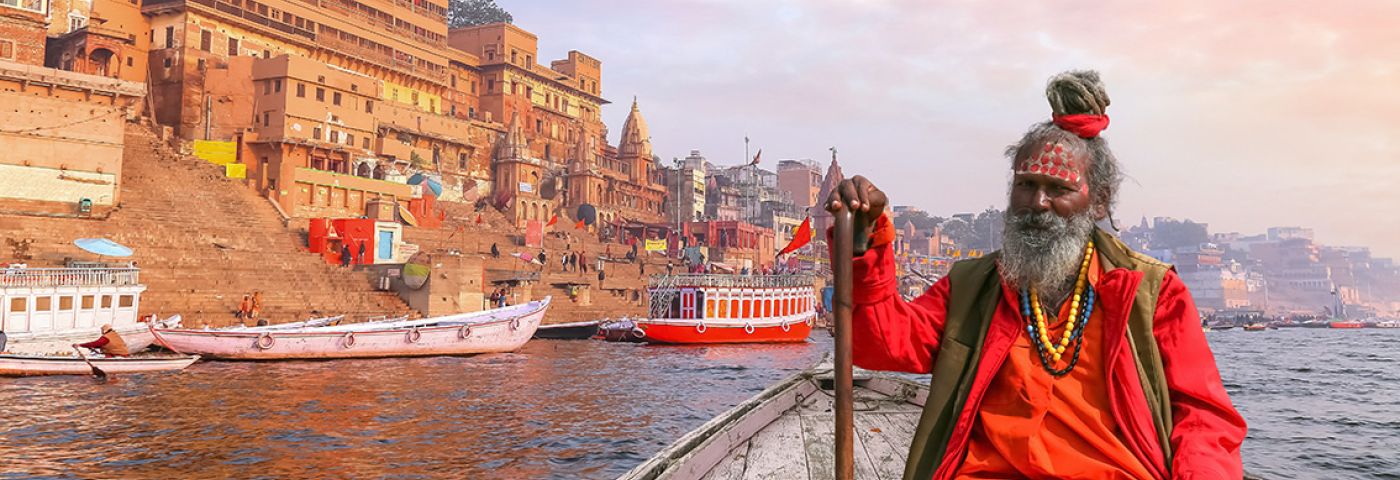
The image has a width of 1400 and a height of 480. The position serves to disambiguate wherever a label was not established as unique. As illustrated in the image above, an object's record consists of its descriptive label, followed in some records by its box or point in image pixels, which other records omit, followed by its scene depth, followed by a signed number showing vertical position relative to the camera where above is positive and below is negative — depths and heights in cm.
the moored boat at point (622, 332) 3666 -261
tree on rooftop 8619 +2467
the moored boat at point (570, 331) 3734 -269
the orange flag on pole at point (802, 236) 2675 +113
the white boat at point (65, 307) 2222 -130
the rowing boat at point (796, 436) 571 -130
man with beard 263 -20
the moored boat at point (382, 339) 2369 -215
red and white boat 3503 -155
